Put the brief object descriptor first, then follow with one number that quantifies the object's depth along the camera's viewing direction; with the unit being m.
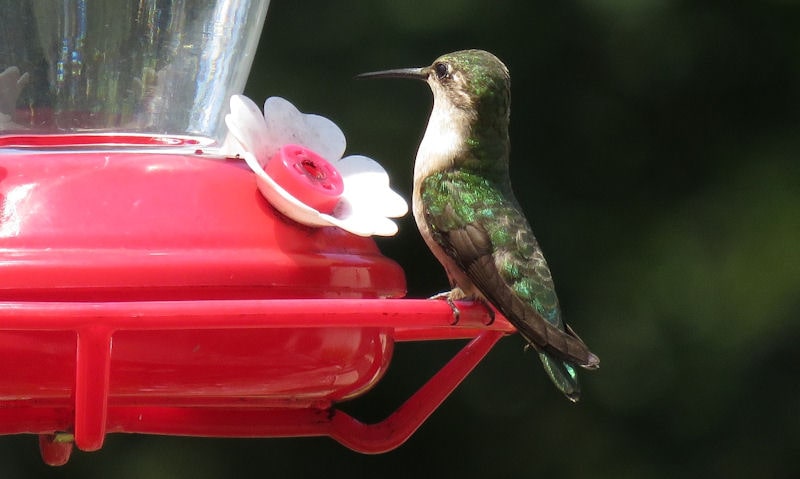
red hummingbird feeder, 4.18
